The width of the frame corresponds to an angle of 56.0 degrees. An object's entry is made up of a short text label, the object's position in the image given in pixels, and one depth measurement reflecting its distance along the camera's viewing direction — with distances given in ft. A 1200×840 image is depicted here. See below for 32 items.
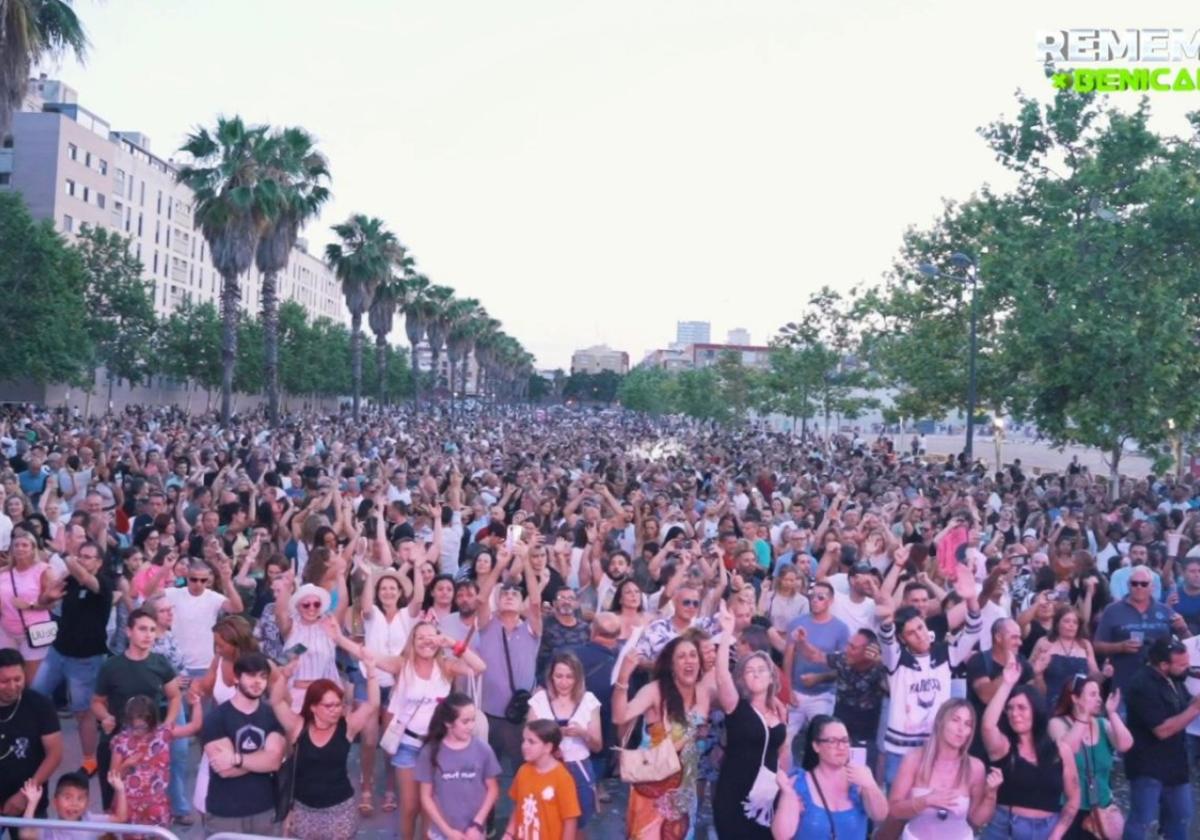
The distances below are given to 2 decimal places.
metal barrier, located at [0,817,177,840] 13.92
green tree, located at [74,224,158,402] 170.71
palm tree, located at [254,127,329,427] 105.60
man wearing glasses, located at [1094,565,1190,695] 26.32
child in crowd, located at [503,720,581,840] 16.40
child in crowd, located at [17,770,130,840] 16.69
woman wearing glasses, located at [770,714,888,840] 15.76
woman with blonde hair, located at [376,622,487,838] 19.75
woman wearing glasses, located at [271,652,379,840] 16.79
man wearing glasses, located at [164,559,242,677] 23.84
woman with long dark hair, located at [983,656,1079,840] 17.70
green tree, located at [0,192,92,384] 127.13
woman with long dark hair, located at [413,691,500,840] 17.28
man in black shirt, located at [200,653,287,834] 16.84
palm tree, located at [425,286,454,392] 213.66
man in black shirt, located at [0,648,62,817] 17.56
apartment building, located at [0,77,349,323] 200.64
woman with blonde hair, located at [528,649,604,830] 18.47
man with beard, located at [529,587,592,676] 24.35
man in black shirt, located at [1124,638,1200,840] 20.54
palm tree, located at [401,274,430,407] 205.16
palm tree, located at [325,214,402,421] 150.71
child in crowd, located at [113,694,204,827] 17.79
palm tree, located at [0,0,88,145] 52.13
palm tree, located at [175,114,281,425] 100.58
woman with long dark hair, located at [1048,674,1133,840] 18.06
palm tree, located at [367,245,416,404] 168.86
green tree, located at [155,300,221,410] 195.52
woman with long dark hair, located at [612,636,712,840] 17.56
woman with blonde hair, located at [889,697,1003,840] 16.37
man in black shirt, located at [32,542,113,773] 25.08
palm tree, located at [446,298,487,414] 265.54
